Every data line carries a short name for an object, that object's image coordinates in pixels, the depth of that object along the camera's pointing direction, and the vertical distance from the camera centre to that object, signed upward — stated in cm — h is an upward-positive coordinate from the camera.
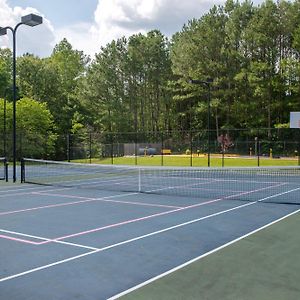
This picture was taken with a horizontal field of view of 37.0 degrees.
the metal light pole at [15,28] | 1784 +475
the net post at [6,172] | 2037 -147
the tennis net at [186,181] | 1587 -188
